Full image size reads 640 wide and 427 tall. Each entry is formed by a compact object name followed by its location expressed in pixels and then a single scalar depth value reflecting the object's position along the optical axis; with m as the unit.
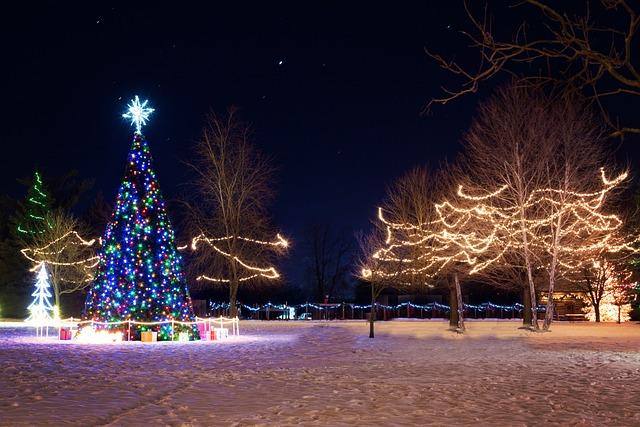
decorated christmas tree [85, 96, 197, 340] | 23.94
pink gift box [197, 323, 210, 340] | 25.25
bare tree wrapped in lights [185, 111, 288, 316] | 40.34
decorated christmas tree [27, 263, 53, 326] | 45.47
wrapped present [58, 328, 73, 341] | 25.22
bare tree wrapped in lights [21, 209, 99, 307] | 48.03
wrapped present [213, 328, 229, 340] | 25.30
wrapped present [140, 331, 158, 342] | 23.25
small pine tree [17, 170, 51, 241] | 55.02
